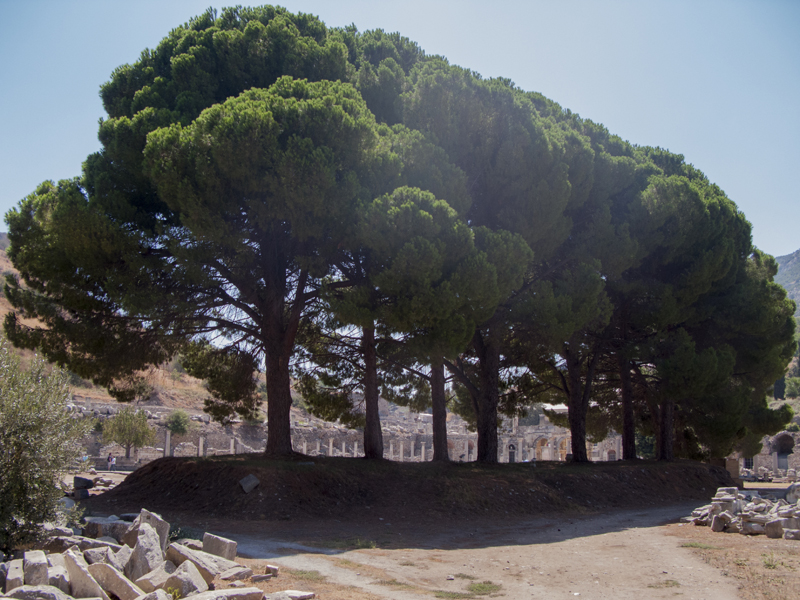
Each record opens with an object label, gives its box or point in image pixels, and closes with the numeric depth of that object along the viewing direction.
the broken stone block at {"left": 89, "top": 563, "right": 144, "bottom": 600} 5.21
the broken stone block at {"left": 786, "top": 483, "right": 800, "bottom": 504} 13.50
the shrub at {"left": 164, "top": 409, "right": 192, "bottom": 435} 37.94
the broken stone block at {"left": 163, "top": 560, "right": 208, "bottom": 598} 5.35
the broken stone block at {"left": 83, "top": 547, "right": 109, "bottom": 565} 5.88
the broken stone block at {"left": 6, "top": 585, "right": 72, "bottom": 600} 4.61
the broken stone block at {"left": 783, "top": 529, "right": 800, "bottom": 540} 9.62
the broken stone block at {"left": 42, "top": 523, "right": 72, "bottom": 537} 6.49
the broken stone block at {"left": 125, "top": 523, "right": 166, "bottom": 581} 5.73
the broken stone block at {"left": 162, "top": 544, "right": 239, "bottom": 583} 5.99
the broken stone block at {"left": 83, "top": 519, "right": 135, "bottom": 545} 7.22
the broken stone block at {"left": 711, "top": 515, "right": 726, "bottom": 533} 10.98
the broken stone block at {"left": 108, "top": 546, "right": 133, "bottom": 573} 5.79
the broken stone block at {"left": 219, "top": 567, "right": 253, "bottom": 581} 6.23
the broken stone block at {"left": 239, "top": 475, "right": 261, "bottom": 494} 12.06
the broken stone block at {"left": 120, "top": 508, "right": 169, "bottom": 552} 6.57
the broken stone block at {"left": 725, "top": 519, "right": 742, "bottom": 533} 10.66
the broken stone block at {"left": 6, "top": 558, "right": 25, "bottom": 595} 4.89
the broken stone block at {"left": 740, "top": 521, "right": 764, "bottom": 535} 10.36
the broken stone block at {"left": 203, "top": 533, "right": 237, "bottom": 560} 6.94
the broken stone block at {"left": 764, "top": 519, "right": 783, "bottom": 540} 9.98
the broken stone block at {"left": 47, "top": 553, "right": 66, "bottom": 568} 5.46
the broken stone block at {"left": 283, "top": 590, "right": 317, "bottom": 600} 5.57
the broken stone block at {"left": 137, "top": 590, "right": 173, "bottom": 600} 4.77
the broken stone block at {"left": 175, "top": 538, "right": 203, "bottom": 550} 7.27
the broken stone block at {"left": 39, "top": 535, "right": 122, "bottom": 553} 6.38
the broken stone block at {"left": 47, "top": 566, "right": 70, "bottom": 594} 5.11
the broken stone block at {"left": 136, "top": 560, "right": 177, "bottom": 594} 5.38
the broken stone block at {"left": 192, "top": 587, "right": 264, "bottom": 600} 4.89
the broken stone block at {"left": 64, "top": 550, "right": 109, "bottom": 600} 5.12
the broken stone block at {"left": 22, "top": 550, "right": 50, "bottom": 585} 5.04
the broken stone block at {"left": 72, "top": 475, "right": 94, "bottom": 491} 15.01
